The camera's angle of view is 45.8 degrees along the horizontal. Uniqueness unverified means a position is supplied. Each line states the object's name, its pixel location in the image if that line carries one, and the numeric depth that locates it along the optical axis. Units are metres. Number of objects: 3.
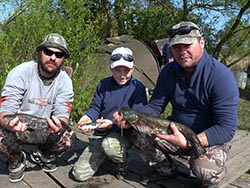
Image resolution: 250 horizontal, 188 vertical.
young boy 3.01
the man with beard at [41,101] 2.88
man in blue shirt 2.54
